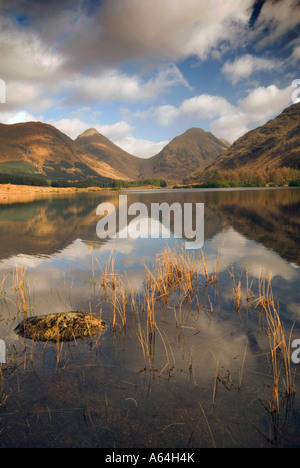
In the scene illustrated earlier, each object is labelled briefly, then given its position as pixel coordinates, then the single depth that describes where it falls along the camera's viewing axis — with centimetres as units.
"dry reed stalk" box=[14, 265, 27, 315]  925
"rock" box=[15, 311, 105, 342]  744
